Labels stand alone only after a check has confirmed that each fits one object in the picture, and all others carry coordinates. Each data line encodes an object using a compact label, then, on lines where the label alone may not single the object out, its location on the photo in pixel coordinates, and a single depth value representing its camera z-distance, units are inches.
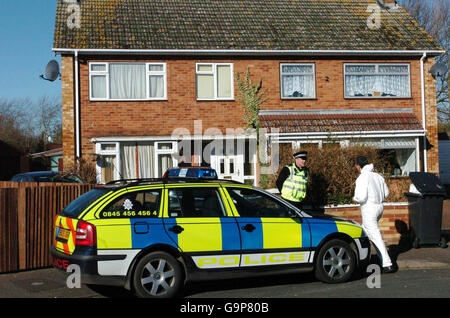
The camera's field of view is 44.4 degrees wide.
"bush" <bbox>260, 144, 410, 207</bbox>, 439.2
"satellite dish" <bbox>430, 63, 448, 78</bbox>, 751.6
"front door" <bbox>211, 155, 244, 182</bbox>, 740.6
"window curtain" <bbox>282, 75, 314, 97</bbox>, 761.6
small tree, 737.6
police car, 262.1
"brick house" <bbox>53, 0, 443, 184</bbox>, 714.2
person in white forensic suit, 334.6
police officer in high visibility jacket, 359.3
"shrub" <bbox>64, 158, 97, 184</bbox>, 655.8
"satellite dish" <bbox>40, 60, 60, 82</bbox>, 715.4
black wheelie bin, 407.8
